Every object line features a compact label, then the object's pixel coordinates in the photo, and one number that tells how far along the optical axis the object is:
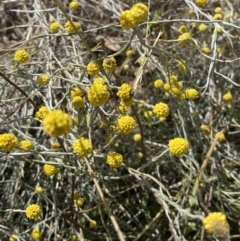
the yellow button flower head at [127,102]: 0.22
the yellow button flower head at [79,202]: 0.27
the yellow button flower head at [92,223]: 0.27
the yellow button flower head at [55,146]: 0.27
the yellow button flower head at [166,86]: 0.29
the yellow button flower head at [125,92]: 0.22
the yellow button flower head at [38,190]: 0.26
